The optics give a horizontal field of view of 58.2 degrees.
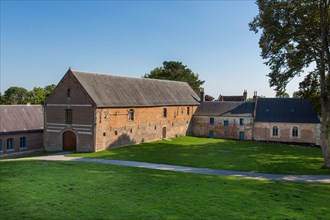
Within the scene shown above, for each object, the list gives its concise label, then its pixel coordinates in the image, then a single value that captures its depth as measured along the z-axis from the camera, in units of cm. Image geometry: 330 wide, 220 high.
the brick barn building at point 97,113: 3238
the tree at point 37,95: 6907
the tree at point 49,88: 7638
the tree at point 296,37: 2392
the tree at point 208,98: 7064
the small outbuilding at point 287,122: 4209
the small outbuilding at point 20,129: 3431
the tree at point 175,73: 7675
